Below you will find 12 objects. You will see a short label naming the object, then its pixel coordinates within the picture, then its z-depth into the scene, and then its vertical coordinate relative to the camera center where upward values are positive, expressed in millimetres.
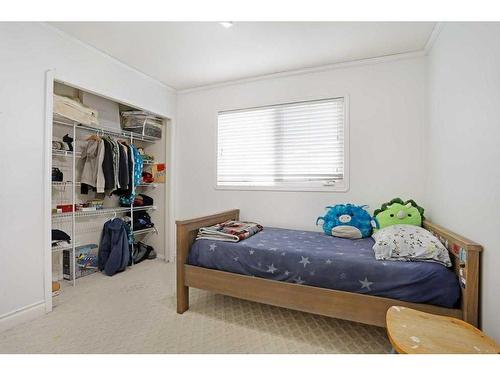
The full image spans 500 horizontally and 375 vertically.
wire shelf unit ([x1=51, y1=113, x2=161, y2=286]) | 2566 -305
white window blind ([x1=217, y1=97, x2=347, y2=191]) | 2670 +432
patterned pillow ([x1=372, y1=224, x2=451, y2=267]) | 1511 -379
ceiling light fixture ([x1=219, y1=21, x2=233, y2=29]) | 1958 +1249
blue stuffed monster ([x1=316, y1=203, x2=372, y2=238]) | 2282 -336
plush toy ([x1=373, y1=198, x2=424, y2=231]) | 2145 -243
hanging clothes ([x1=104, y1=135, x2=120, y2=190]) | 2816 +283
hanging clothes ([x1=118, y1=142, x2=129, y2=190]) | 2904 +164
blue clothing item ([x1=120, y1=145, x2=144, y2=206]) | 3053 +136
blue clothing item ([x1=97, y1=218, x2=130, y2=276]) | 2920 -727
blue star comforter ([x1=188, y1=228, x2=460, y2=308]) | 1432 -532
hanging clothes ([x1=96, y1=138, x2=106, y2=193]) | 2729 +121
